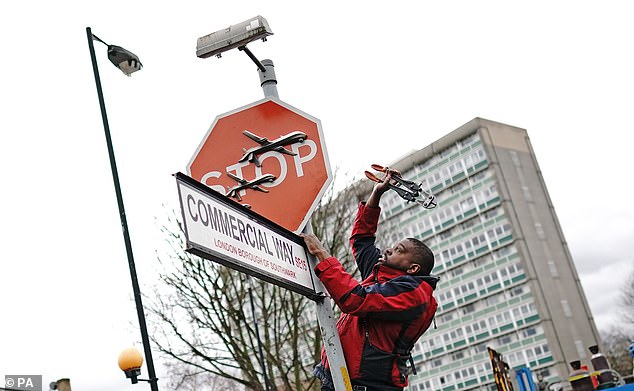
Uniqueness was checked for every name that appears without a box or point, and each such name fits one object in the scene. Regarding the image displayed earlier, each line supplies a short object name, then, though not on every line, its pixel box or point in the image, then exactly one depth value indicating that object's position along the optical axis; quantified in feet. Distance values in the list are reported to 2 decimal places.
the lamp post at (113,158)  39.24
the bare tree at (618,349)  196.13
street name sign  9.81
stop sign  12.74
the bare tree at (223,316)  61.36
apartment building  229.04
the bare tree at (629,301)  202.94
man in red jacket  11.19
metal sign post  11.43
